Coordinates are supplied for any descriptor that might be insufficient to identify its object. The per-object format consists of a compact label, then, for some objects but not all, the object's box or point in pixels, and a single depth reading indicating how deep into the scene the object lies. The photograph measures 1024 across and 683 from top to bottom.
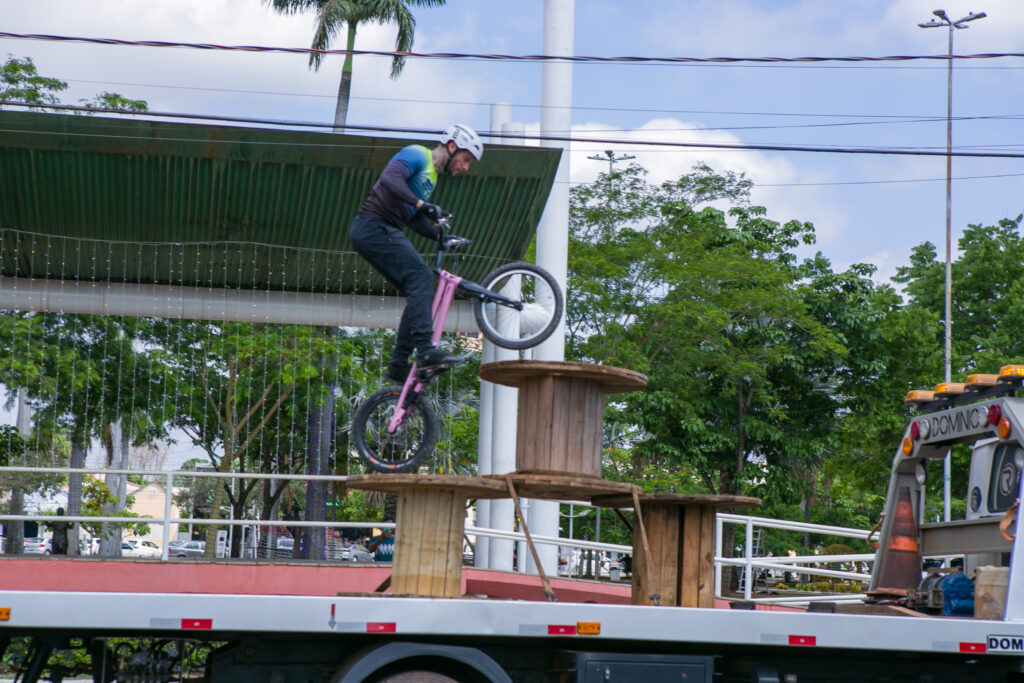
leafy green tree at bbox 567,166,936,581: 26.62
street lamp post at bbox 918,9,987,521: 30.77
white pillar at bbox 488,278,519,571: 15.90
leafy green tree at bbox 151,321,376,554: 24.12
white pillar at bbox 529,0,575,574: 14.59
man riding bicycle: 8.17
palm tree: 34.88
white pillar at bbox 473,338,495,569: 17.14
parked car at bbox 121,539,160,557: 57.42
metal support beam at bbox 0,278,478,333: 16.39
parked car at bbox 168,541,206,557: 43.24
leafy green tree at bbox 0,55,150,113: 26.14
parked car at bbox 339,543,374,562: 29.60
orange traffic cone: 8.23
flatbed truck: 5.91
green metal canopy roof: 15.02
